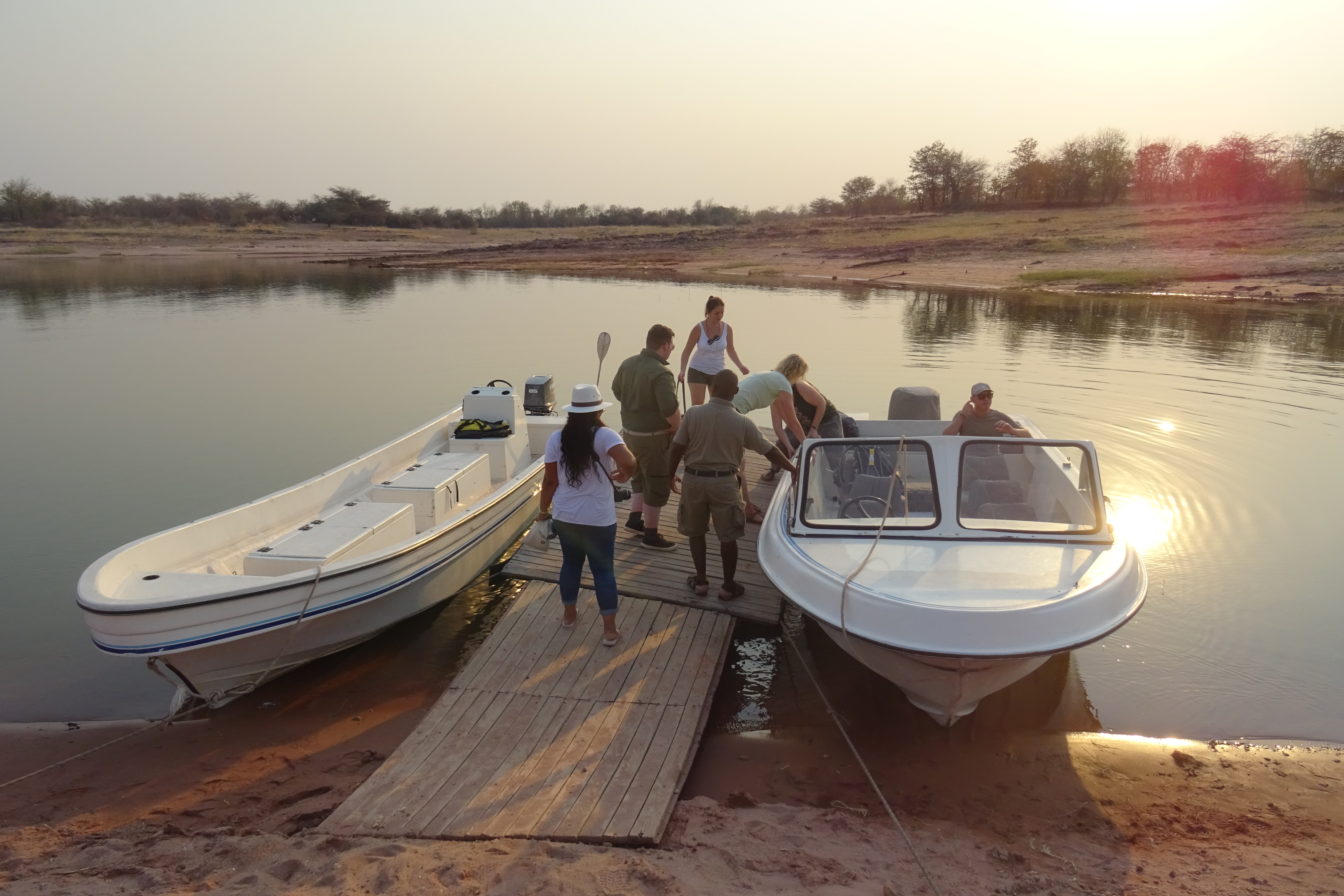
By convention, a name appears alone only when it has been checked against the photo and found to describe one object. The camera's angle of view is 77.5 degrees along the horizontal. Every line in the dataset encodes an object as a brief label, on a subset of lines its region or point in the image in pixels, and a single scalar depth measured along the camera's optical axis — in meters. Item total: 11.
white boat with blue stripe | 5.06
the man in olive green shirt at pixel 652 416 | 6.61
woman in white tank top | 8.74
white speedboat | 4.53
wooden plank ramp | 4.09
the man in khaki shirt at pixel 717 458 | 5.78
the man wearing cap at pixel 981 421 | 6.85
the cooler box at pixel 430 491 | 7.49
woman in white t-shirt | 5.27
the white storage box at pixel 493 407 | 9.68
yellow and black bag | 9.50
